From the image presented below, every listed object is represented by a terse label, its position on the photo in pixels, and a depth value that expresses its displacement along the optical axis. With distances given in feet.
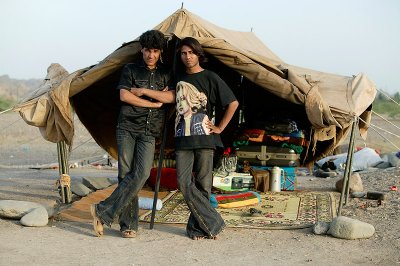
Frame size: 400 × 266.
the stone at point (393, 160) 45.21
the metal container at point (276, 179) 30.66
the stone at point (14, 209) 23.36
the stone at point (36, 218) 22.43
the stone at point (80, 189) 28.95
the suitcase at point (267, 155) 30.86
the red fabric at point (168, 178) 29.92
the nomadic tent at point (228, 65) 22.97
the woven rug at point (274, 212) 23.35
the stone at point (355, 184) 31.68
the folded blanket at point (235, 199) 26.25
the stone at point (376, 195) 29.01
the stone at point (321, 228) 21.52
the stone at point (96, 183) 30.89
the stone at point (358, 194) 30.04
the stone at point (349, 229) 20.84
